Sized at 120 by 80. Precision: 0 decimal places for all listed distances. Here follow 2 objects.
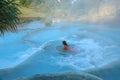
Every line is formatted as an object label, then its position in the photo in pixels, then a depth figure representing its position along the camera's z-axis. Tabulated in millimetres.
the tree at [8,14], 3527
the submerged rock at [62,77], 2280
